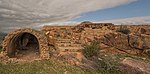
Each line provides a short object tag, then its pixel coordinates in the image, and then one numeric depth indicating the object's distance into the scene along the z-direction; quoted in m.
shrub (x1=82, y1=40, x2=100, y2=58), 6.20
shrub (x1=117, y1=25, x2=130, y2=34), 9.13
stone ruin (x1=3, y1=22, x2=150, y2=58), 6.22
